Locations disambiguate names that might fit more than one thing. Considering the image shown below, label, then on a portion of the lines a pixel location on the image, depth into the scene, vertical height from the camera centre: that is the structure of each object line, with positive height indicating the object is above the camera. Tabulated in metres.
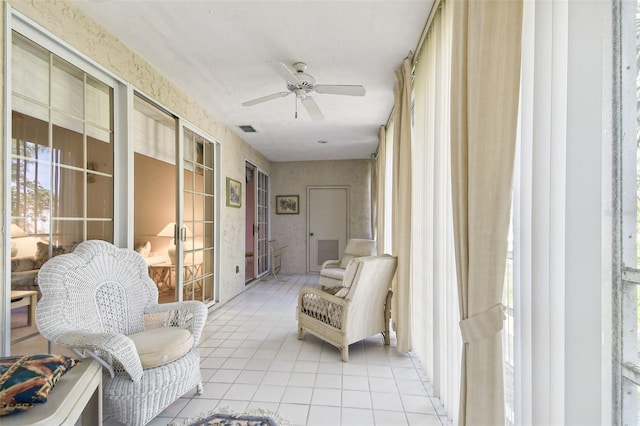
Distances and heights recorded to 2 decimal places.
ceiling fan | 2.50 +1.15
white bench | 1.06 -0.79
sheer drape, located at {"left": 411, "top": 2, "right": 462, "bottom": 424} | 1.71 -0.07
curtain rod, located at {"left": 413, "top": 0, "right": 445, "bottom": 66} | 1.87 +1.36
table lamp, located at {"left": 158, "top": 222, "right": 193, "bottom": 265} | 4.37 -0.40
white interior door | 7.02 -0.28
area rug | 1.73 -1.30
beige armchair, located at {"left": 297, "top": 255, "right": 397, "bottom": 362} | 2.55 -0.90
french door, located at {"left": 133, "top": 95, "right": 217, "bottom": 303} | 3.20 +0.12
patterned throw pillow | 1.07 -0.69
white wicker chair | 1.58 -0.71
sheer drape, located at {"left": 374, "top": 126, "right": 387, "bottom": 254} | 4.44 +0.38
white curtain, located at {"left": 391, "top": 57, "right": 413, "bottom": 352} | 2.60 -0.02
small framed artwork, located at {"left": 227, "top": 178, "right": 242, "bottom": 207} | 4.60 +0.32
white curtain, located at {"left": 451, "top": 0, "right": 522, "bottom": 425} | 1.05 +0.10
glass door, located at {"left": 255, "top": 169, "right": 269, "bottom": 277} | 6.31 -0.26
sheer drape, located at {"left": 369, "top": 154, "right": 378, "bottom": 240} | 5.79 +0.41
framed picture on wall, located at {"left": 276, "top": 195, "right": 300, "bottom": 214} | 7.16 +0.19
